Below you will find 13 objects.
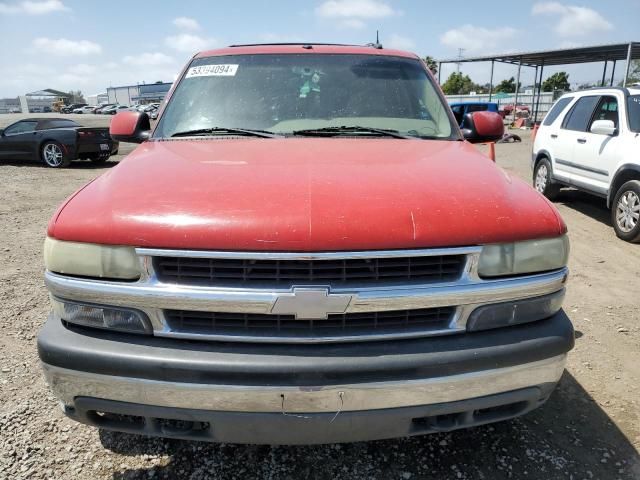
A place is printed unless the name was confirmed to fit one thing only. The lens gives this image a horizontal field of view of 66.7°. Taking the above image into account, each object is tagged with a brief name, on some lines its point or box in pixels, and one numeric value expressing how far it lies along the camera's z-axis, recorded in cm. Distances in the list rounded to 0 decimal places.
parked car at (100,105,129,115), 6706
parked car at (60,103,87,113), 7991
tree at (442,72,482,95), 7912
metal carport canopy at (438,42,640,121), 2565
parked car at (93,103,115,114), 7038
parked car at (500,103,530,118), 3412
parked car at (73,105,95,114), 7462
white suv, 605
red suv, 173
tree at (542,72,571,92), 7381
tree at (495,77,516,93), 7883
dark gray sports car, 1255
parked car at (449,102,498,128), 2405
